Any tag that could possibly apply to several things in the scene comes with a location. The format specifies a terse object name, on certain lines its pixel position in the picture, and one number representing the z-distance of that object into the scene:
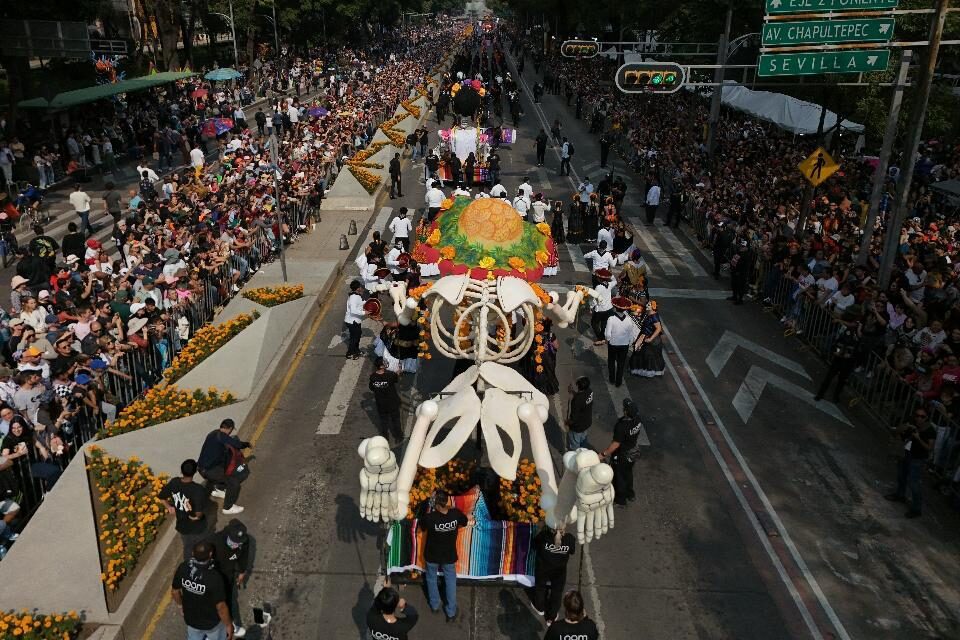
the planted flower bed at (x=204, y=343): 12.16
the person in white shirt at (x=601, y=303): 14.34
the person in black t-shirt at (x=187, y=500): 8.02
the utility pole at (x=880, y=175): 14.71
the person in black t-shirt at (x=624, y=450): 9.61
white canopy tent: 27.02
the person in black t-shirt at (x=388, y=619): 6.20
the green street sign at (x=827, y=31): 13.18
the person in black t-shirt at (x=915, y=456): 9.70
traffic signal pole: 27.30
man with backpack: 9.02
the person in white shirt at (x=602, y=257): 15.93
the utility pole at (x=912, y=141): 12.73
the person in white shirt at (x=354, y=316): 13.51
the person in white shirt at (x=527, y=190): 20.72
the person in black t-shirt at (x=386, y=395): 10.60
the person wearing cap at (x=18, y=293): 14.09
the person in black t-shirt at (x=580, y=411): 10.42
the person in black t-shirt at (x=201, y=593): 6.58
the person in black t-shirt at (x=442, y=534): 7.38
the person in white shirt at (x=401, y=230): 18.27
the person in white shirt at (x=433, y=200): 20.69
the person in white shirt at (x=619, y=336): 12.83
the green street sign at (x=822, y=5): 13.07
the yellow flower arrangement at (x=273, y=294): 15.20
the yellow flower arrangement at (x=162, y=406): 10.46
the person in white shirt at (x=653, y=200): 23.47
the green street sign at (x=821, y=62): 13.70
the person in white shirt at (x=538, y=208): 20.41
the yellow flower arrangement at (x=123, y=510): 8.00
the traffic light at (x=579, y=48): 29.91
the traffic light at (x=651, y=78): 16.84
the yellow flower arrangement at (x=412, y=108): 38.71
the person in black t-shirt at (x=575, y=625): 6.18
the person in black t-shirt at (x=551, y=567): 7.44
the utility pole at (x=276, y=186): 14.85
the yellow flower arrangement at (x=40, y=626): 6.91
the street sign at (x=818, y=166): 16.78
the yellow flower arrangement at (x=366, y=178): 25.45
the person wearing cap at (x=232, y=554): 7.13
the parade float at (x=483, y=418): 7.48
